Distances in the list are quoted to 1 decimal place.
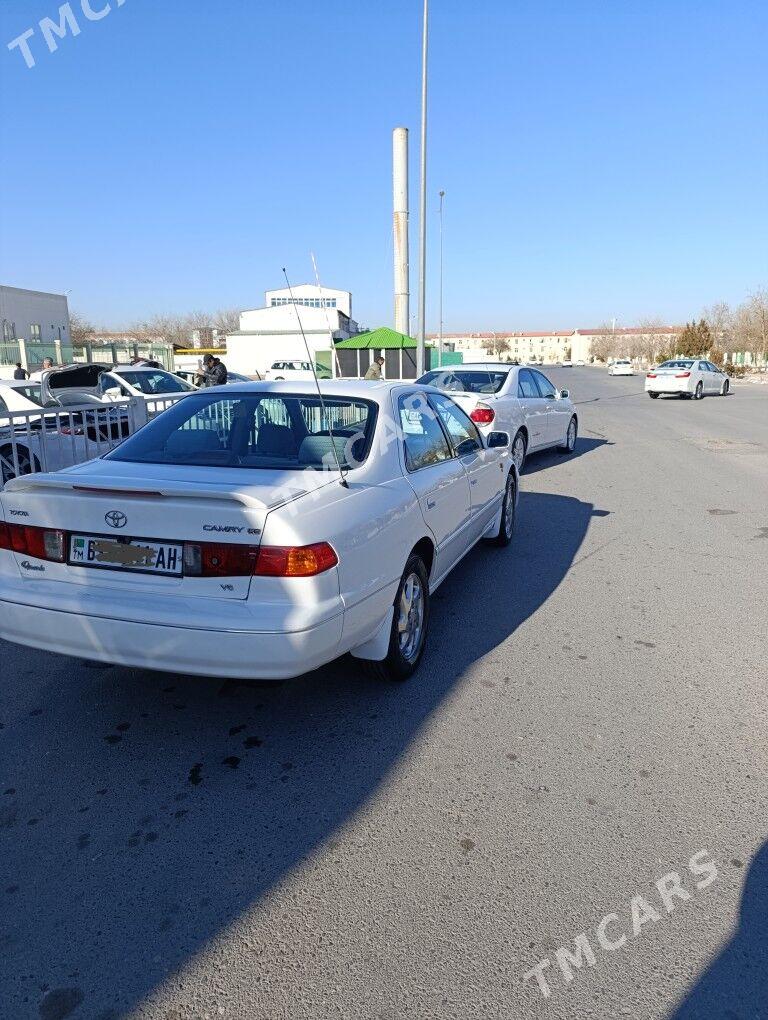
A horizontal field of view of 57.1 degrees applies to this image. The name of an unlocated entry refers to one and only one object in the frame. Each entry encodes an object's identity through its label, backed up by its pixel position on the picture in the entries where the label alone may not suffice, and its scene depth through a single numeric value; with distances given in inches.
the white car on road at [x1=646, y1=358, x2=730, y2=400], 1029.2
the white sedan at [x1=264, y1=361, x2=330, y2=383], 1235.4
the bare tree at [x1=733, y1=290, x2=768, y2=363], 2321.6
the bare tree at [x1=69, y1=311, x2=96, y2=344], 2636.8
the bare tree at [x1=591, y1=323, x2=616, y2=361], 5428.2
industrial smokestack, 1344.7
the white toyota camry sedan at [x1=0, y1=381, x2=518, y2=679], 108.6
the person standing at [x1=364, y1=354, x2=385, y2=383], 675.4
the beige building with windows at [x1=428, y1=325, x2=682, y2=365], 4933.6
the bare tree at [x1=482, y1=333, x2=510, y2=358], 5788.4
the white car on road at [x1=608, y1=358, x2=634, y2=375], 2349.7
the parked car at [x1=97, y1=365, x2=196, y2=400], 534.6
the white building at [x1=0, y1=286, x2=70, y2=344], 1754.4
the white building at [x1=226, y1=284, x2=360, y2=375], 1967.3
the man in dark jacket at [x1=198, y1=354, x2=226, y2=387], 580.2
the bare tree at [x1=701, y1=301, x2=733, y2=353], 2913.4
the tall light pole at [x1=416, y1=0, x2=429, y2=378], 794.9
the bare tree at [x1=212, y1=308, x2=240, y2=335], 3968.0
